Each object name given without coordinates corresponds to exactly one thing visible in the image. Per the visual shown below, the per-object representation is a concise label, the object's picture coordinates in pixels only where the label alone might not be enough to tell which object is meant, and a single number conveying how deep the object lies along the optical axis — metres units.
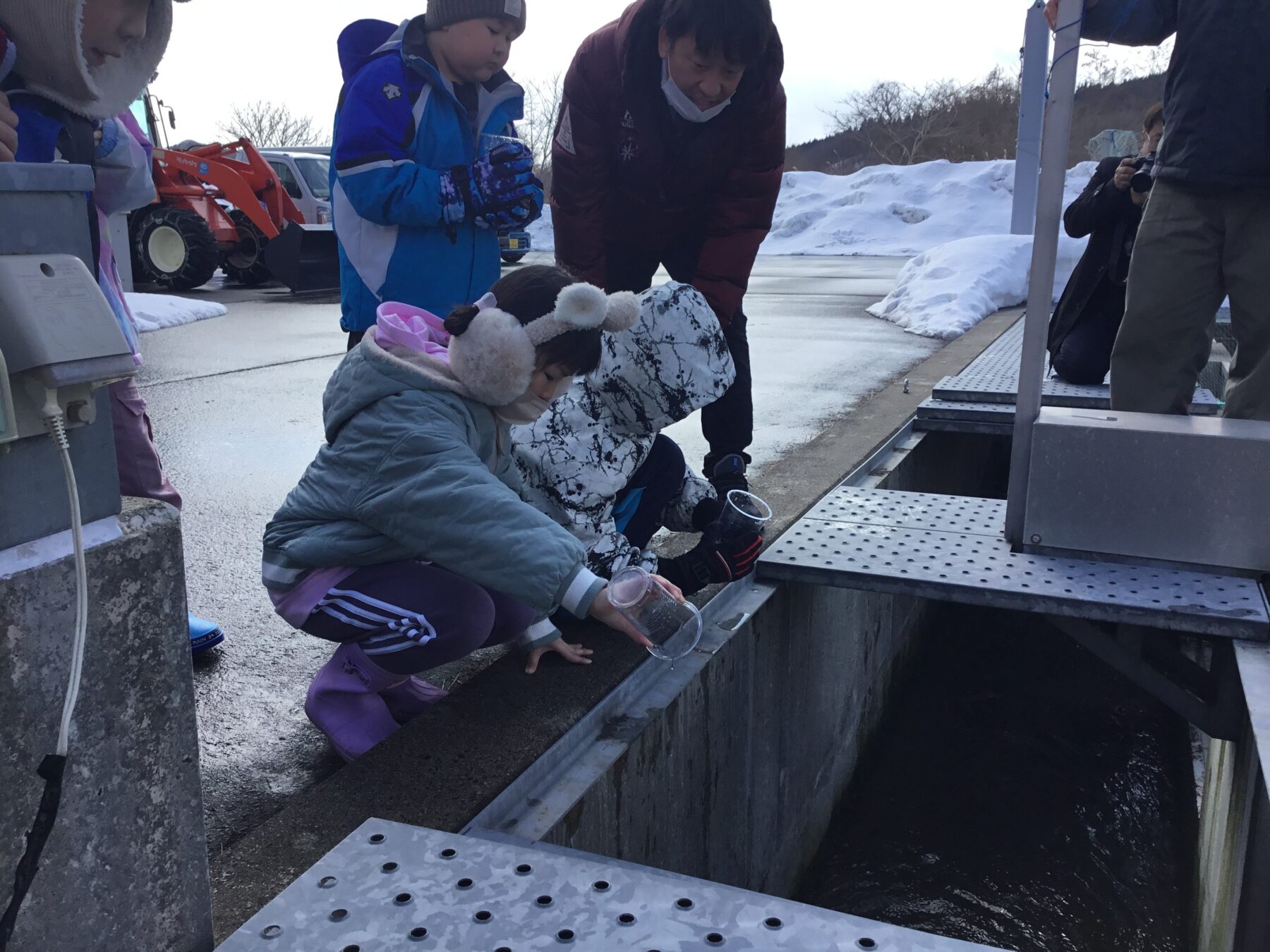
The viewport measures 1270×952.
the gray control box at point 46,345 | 0.98
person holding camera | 4.64
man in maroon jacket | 2.84
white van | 16.19
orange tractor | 13.30
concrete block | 1.01
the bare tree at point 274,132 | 41.19
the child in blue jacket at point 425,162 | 2.56
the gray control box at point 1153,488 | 2.57
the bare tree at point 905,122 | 40.50
